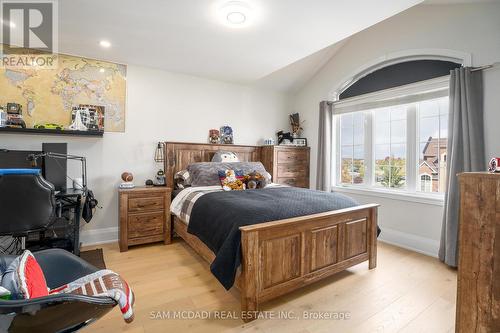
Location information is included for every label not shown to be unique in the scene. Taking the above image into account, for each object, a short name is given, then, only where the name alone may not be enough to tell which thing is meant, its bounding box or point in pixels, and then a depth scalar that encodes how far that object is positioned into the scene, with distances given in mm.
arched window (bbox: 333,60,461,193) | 2947
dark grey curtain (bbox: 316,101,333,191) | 3996
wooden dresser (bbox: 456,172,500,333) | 1174
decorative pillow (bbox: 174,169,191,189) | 3232
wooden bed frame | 1696
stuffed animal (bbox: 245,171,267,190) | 3047
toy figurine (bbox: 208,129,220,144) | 3837
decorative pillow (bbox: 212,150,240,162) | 3564
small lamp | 3426
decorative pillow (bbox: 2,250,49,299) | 922
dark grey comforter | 1713
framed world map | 2682
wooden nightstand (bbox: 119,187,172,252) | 2842
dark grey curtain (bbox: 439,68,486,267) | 2443
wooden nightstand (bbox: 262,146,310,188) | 4039
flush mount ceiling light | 2012
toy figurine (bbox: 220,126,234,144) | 3938
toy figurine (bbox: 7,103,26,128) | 2562
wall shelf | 2533
